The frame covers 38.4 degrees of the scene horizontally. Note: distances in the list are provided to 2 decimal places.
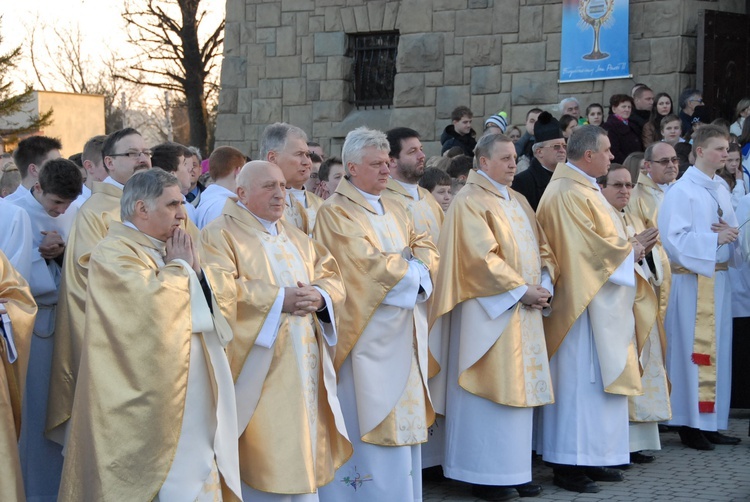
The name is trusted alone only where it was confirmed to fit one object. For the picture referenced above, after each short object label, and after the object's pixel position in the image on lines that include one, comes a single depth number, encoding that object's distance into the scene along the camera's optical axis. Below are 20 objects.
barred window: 15.10
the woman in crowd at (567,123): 9.84
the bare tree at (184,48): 24.50
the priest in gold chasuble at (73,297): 5.37
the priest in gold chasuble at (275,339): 4.94
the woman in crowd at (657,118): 10.95
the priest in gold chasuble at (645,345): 6.87
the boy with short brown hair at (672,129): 10.03
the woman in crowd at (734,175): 8.64
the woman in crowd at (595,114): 11.44
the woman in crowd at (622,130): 10.70
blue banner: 12.39
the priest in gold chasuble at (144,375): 4.38
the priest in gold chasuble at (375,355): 5.70
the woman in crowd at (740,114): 10.70
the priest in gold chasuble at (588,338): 6.49
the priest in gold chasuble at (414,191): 6.67
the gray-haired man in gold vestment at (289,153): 5.89
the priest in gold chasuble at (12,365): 4.61
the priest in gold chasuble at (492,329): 6.20
